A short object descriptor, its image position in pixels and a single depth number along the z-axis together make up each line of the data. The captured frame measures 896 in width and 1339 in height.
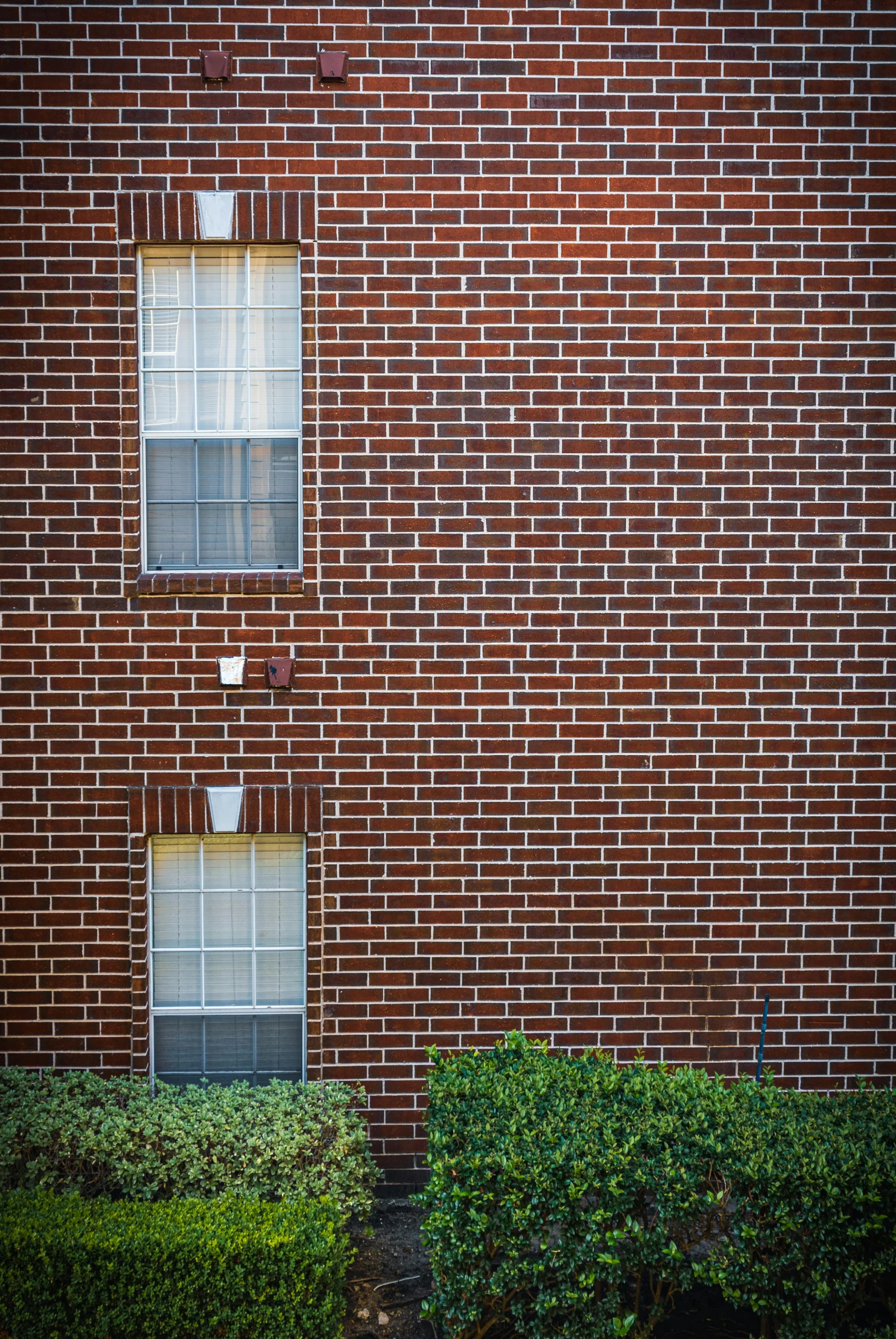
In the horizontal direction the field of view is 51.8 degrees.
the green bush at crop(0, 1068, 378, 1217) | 4.93
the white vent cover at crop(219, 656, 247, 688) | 5.71
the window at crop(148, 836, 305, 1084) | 5.92
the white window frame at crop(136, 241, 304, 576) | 5.87
